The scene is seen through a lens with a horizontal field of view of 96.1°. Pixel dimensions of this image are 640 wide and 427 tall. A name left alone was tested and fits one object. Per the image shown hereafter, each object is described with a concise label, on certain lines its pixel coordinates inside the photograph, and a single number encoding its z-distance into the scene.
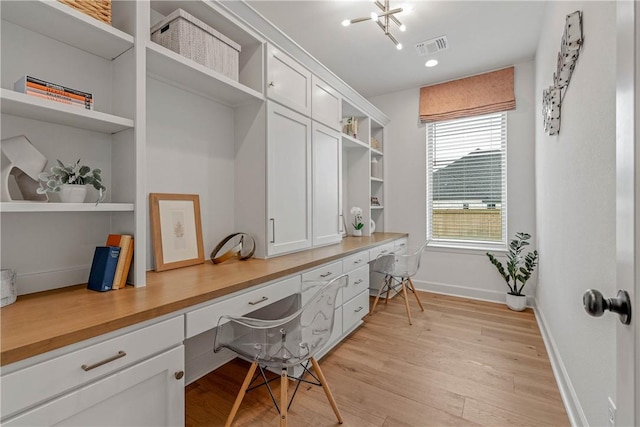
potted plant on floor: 3.03
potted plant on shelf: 1.14
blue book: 1.28
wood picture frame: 1.66
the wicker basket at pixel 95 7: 1.20
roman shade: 3.31
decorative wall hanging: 1.38
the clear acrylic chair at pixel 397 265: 3.00
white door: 0.56
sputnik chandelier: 2.07
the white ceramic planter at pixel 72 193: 1.20
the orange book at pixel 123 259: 1.30
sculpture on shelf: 1.10
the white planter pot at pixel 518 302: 3.12
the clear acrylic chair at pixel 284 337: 1.35
